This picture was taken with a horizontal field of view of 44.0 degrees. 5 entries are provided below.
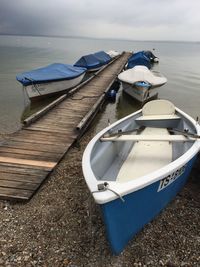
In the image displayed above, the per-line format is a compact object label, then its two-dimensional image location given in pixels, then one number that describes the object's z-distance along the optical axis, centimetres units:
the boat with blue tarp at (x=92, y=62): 2460
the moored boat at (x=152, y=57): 4128
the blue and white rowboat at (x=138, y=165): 381
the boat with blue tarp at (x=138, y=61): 2573
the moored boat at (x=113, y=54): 3940
